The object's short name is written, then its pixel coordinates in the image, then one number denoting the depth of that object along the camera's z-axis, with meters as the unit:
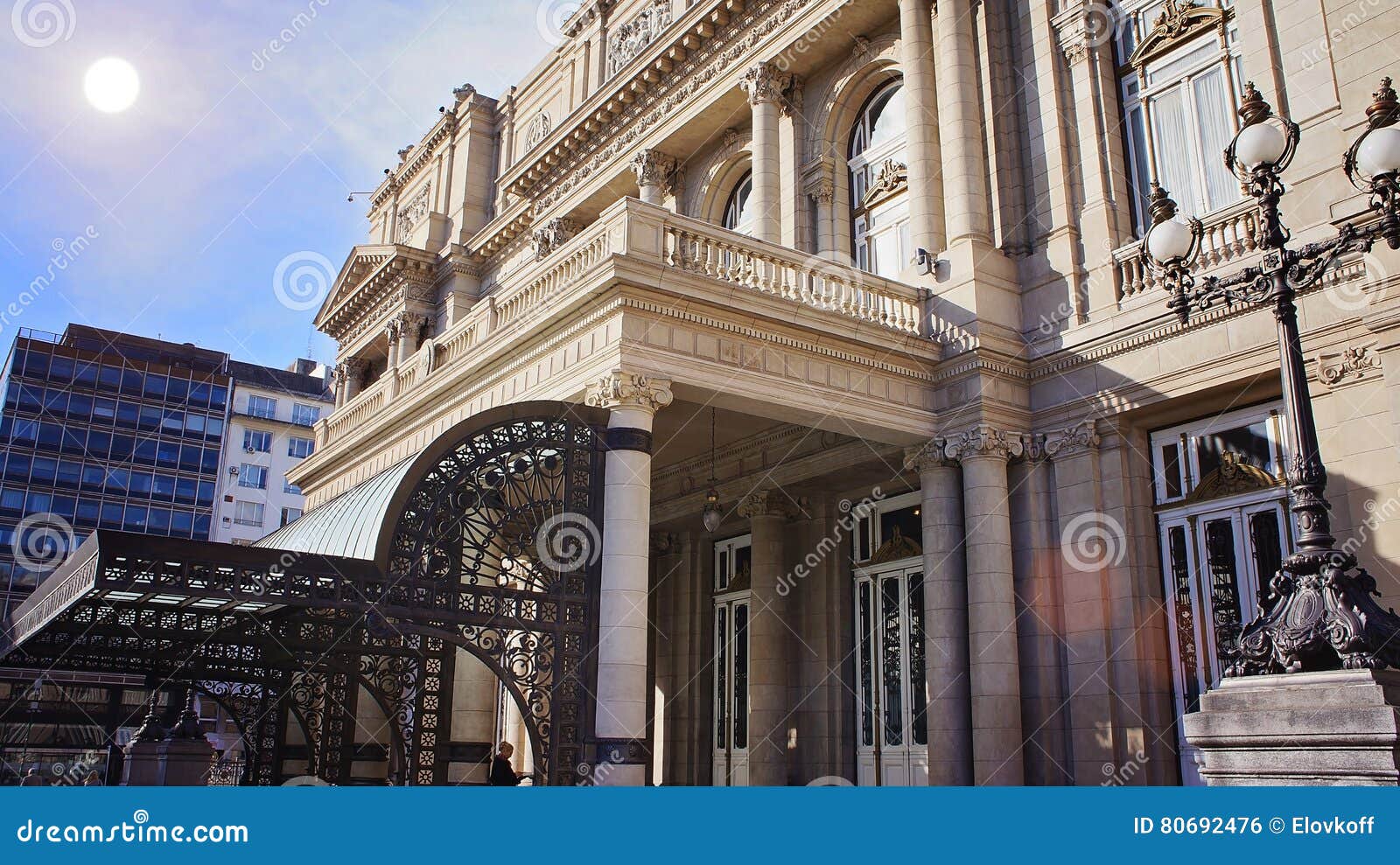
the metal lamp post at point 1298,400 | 8.00
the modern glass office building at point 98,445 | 64.56
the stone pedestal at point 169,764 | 12.84
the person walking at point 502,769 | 13.75
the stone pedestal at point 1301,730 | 6.93
